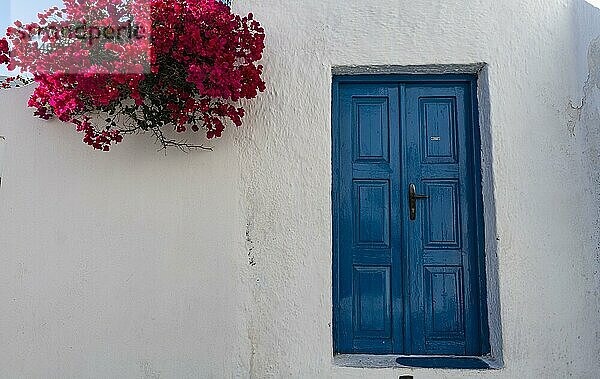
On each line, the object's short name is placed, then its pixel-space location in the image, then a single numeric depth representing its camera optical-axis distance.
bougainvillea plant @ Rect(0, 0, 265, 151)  3.37
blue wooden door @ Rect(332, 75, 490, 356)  3.83
